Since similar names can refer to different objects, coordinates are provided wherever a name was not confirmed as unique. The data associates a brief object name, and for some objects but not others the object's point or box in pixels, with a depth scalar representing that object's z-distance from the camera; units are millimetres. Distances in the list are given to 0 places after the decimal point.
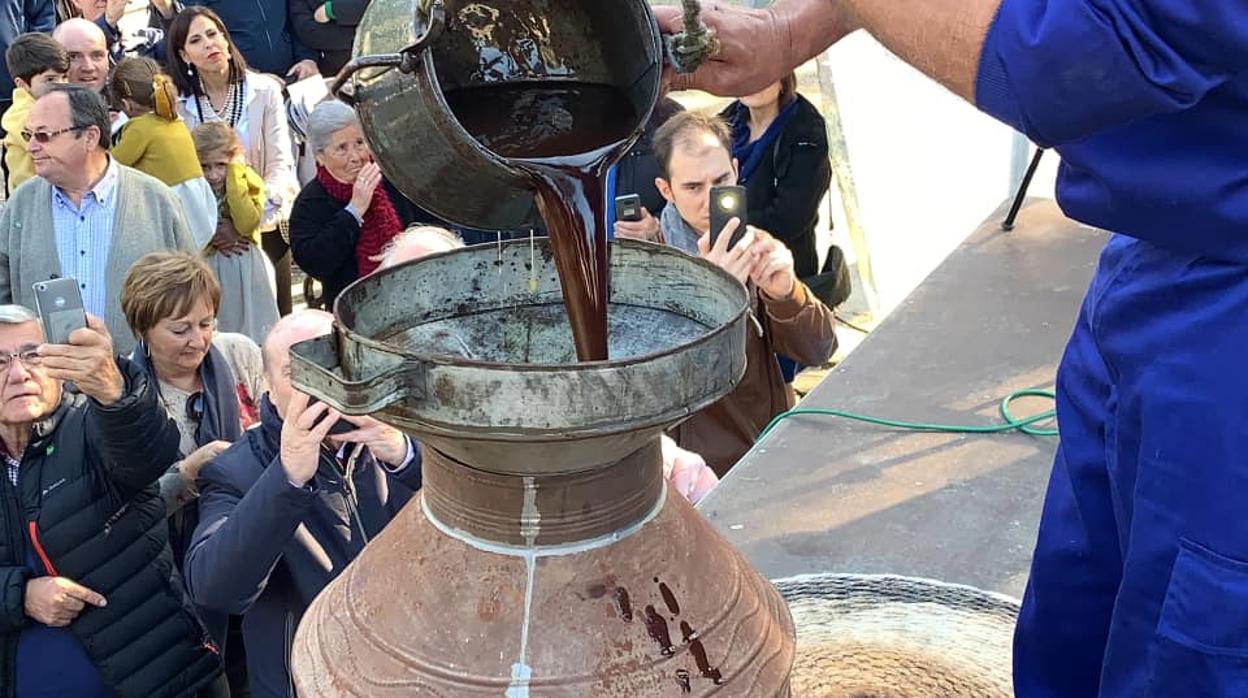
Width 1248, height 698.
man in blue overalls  1387
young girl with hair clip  5203
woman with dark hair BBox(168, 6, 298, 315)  6121
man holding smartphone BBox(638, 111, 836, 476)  3627
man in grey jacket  4637
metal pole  5262
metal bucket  1779
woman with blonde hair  3777
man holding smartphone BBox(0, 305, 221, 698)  3119
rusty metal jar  1550
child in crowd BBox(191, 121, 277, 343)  5324
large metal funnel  1536
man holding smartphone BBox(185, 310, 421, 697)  2693
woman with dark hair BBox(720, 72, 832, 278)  4906
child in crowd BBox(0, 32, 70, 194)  5789
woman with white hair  5227
